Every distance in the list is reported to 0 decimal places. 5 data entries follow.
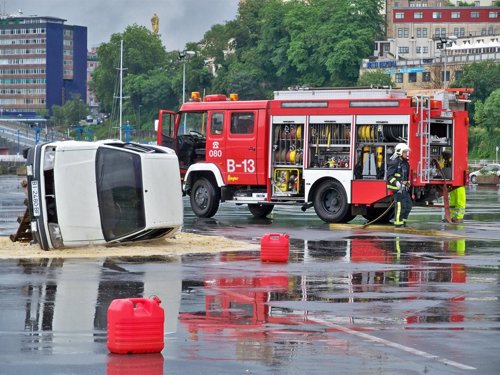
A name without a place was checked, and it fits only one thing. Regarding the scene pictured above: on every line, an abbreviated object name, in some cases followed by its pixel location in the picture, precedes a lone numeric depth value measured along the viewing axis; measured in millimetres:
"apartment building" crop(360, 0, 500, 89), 162588
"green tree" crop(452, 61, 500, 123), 149250
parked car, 77062
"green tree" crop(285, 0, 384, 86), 166875
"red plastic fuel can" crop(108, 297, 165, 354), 11469
